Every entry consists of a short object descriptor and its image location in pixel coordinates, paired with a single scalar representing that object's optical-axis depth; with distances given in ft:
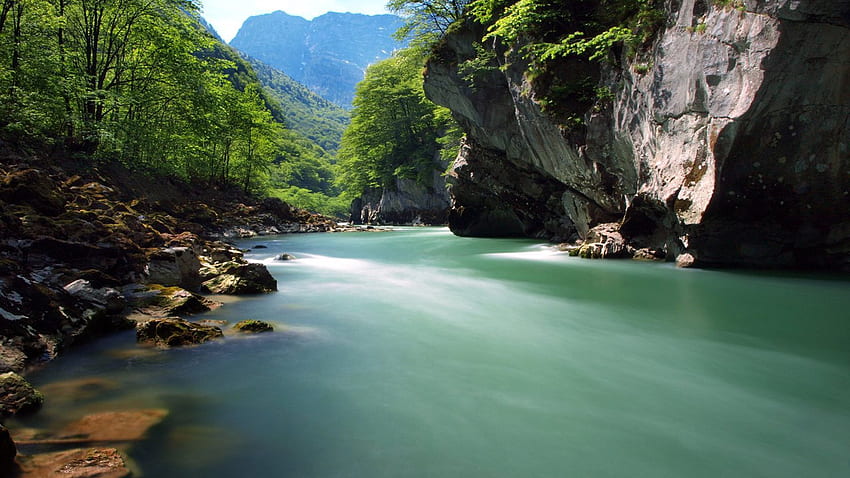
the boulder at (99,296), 18.44
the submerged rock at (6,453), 8.32
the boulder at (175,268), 26.30
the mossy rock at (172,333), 17.10
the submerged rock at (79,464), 8.54
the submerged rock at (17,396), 10.85
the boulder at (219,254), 37.27
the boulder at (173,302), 21.50
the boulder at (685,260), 38.80
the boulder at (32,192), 23.95
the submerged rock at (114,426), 10.18
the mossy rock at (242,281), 28.37
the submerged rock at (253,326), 19.44
